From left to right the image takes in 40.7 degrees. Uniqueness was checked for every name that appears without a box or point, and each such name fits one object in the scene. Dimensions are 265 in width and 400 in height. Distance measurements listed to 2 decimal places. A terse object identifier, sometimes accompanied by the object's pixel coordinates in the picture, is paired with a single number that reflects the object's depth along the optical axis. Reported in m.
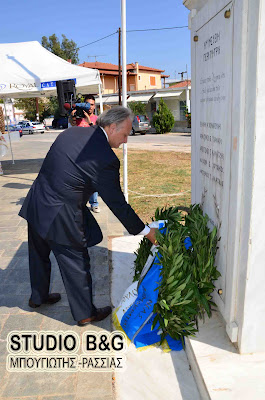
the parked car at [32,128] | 39.44
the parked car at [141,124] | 29.83
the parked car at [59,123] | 44.81
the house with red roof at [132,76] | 54.38
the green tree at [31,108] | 54.66
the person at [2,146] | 12.03
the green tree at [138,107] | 34.31
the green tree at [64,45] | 59.92
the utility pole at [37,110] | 50.40
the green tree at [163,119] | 30.28
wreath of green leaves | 2.48
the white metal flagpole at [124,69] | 5.65
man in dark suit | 2.62
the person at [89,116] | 5.81
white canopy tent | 9.29
